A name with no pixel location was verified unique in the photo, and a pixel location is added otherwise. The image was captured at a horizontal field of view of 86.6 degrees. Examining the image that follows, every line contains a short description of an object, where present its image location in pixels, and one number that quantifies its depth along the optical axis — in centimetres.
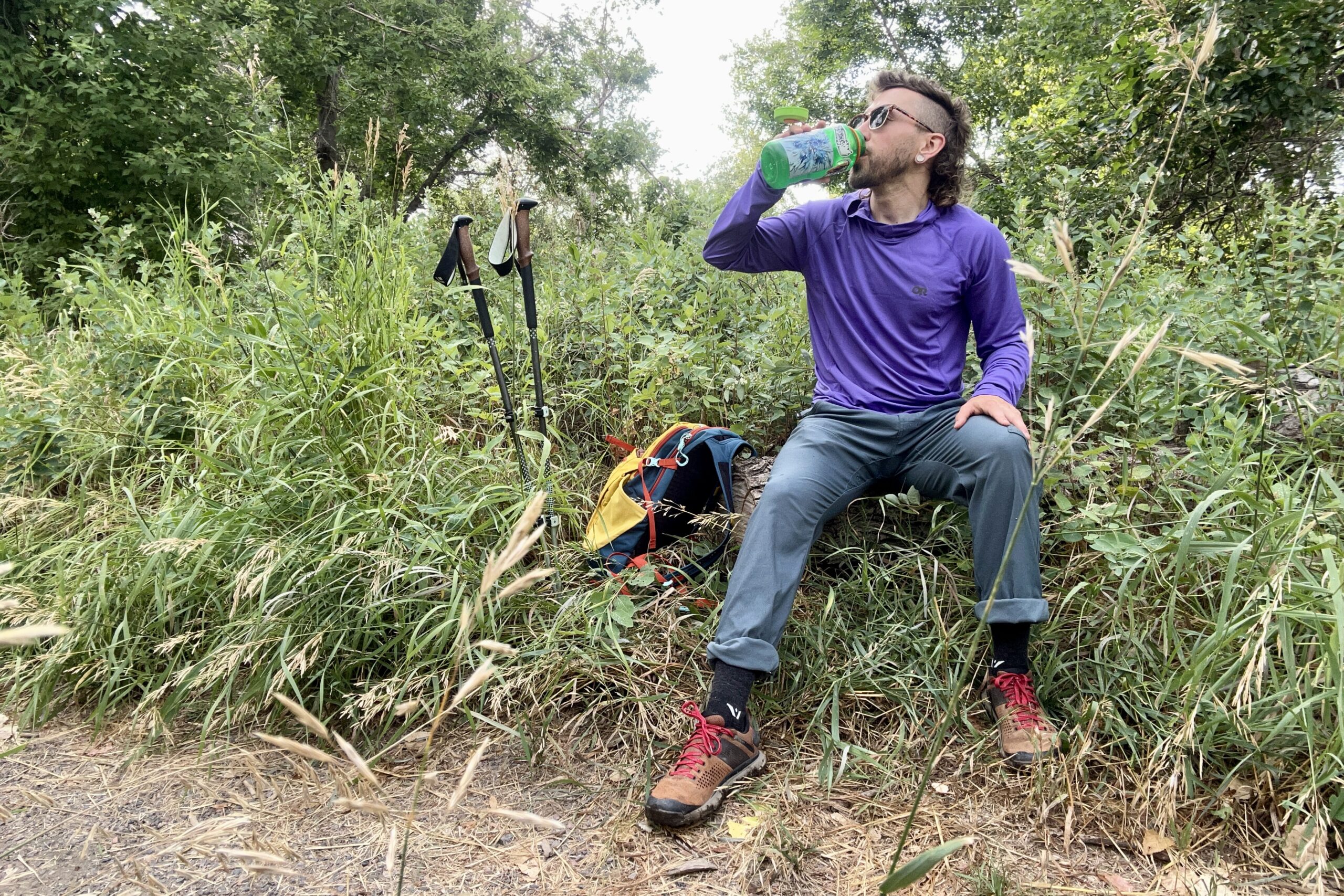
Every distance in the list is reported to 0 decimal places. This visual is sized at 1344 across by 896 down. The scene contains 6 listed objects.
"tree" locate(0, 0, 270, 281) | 541
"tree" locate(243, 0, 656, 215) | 1108
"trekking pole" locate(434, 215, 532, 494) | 214
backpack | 227
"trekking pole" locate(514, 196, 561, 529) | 221
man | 176
